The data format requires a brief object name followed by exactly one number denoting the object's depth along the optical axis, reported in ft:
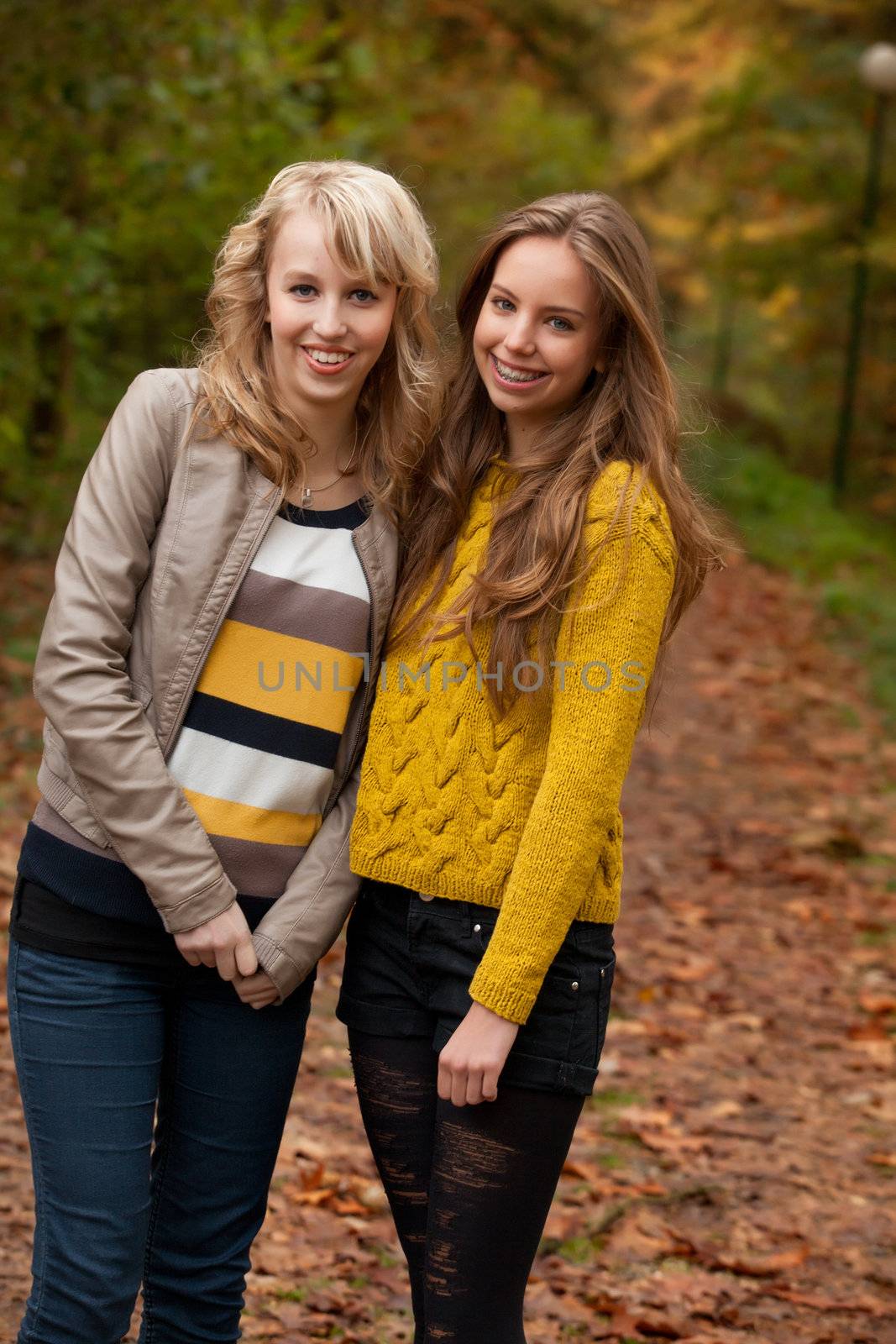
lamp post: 47.55
